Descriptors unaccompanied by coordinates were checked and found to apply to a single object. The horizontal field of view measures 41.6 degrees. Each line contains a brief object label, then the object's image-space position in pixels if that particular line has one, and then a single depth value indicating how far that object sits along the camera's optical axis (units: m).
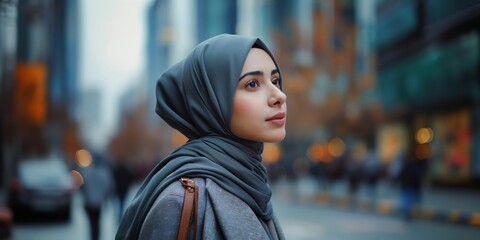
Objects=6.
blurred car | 15.95
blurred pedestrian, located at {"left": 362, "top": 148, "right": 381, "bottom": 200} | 21.16
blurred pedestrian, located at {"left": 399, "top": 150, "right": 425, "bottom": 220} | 15.54
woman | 1.85
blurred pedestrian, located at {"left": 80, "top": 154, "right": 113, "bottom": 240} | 9.15
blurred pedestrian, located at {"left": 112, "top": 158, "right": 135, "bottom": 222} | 13.05
